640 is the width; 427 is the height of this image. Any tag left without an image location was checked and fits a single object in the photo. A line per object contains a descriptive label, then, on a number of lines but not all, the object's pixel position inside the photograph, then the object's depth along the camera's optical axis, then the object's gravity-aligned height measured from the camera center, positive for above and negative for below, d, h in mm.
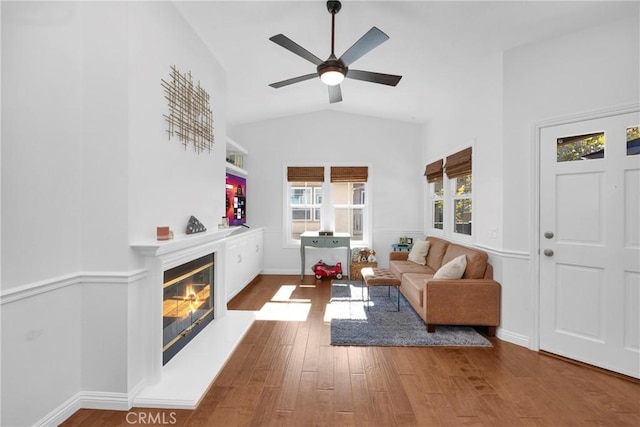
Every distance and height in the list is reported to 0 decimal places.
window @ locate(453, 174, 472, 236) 4023 +120
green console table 5223 -492
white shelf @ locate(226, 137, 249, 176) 4652 +1084
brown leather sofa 3033 -860
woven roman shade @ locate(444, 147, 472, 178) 3779 +659
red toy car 5309 -995
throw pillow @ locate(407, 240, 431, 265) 4574 -596
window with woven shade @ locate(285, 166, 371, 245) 5719 +179
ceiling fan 2162 +1182
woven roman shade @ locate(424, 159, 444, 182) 4692 +685
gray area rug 2902 -1206
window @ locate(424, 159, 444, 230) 4793 +391
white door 2369 -236
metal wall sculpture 2408 +894
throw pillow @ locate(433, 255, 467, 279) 3160 -590
